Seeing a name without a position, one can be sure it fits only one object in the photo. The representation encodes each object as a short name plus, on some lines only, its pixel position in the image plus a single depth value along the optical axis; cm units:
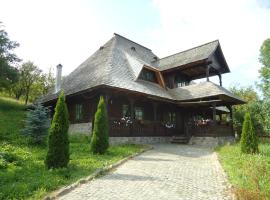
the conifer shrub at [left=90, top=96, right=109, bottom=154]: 720
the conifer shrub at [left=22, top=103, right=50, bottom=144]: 808
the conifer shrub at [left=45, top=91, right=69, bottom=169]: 529
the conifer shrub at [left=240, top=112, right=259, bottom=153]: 770
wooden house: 1044
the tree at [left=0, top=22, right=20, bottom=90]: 1388
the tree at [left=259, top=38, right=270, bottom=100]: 2064
